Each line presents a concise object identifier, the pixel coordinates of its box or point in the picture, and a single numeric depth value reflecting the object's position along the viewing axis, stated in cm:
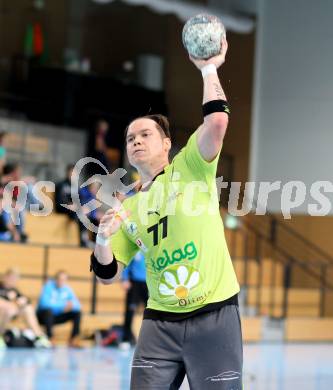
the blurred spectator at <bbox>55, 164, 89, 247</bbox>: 1564
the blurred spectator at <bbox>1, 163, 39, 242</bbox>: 1453
